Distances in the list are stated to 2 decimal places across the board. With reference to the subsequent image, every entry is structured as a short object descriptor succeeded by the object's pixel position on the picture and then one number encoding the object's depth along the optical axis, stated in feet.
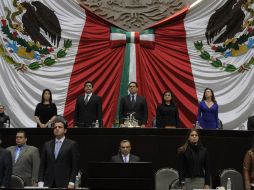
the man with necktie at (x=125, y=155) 31.24
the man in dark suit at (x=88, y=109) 36.01
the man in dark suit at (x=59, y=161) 26.96
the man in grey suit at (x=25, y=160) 31.71
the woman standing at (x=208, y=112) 35.65
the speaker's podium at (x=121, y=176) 25.46
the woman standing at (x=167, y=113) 35.47
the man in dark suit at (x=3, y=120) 37.40
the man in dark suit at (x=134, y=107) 35.99
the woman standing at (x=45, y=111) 36.24
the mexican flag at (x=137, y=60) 42.88
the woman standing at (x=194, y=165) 28.63
